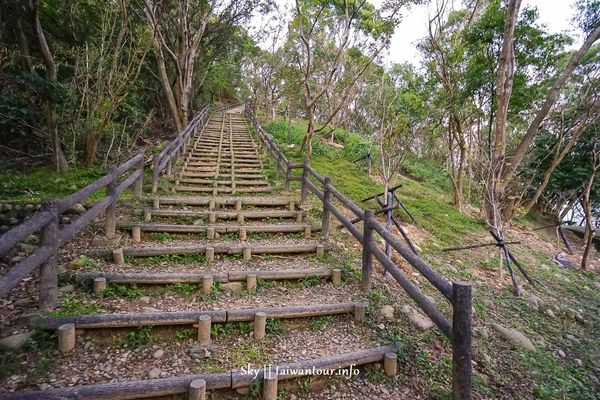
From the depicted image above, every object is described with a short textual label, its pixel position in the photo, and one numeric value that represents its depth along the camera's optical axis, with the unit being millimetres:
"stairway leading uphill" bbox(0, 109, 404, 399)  2189
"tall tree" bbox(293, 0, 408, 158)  8625
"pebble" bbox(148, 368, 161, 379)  2197
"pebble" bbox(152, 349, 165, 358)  2402
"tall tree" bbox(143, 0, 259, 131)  9000
